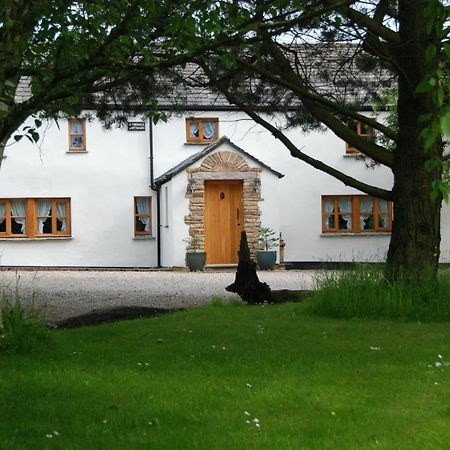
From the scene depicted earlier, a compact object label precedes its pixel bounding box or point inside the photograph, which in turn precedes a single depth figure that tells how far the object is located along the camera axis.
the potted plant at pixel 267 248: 24.08
